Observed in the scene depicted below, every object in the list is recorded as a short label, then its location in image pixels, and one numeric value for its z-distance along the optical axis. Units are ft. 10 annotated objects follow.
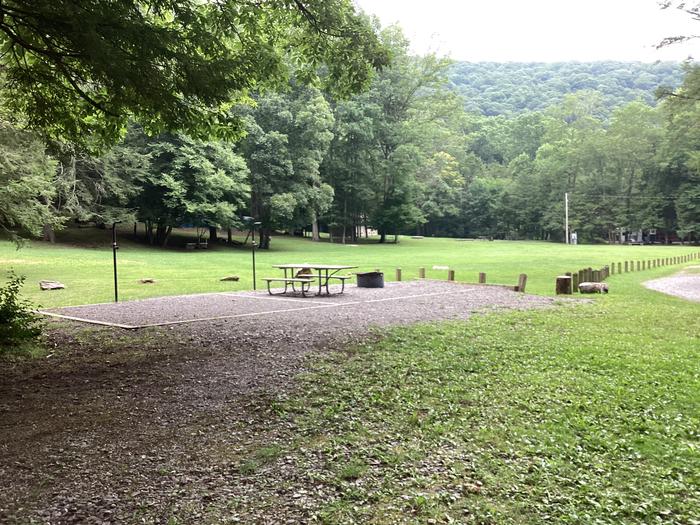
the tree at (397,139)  159.02
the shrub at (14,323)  23.38
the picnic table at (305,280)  44.09
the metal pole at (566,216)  194.29
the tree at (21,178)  48.11
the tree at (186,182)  106.22
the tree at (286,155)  119.03
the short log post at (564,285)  48.24
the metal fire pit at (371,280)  51.08
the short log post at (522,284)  48.60
